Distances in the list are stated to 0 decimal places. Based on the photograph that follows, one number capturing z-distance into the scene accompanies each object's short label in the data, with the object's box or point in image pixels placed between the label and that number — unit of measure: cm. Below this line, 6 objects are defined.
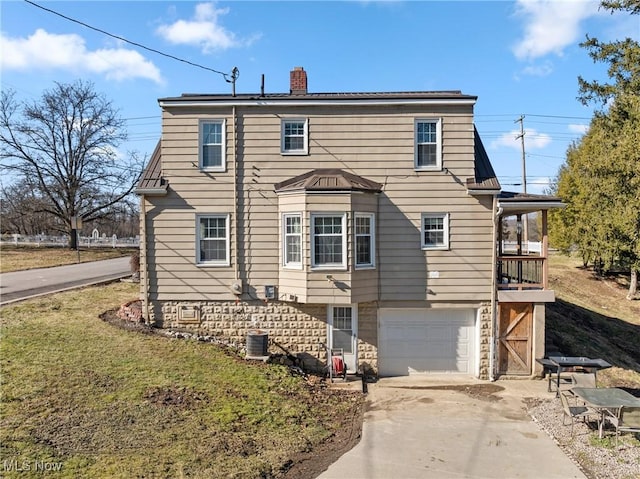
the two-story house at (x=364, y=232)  1235
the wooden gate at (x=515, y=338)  1239
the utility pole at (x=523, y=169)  2982
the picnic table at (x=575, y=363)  1020
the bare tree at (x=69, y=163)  3173
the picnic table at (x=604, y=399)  761
